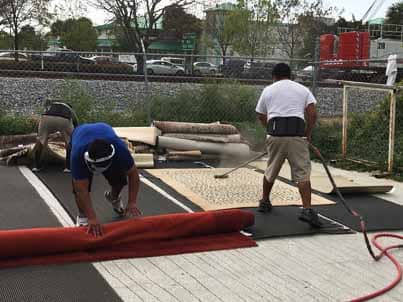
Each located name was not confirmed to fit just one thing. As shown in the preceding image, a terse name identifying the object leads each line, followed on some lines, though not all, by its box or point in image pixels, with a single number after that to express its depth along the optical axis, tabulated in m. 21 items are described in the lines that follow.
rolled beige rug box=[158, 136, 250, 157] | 9.83
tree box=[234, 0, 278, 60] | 39.78
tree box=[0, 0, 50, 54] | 38.16
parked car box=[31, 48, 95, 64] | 14.52
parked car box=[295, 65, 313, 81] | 13.64
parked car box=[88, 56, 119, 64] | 16.70
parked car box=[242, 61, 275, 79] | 14.44
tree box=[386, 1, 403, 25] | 57.65
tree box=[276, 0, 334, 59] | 40.54
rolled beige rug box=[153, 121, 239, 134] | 9.96
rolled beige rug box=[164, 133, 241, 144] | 9.94
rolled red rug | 4.55
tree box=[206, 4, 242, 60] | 41.06
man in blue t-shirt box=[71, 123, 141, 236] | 4.63
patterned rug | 6.75
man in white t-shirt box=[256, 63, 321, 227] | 5.91
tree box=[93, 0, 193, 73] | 39.09
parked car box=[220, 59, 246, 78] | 13.71
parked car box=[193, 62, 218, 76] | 15.33
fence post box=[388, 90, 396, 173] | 8.89
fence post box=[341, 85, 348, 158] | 10.09
